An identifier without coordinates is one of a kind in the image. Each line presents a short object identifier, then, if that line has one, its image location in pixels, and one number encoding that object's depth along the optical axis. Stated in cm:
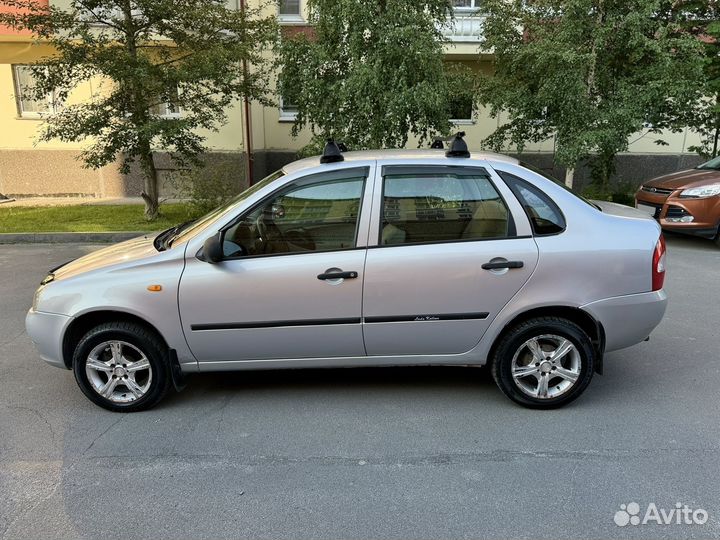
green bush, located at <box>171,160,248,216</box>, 1075
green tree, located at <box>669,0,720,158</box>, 1059
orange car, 857
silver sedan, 354
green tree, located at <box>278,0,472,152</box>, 842
